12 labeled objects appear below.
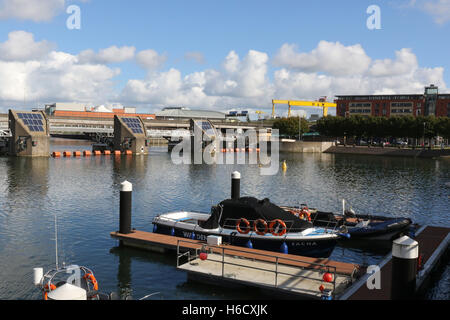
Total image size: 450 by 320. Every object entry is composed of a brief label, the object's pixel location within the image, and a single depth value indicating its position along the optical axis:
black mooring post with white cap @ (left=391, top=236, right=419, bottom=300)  14.38
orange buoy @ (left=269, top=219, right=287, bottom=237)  25.38
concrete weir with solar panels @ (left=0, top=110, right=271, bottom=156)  94.00
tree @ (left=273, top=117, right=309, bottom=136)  161.00
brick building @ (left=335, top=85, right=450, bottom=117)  181.00
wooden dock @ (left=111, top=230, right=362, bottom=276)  21.34
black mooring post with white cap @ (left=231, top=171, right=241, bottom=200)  35.09
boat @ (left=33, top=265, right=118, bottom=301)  17.02
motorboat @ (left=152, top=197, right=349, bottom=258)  25.03
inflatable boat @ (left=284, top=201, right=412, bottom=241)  29.59
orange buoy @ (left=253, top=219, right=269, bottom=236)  25.64
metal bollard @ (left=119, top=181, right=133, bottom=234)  27.03
